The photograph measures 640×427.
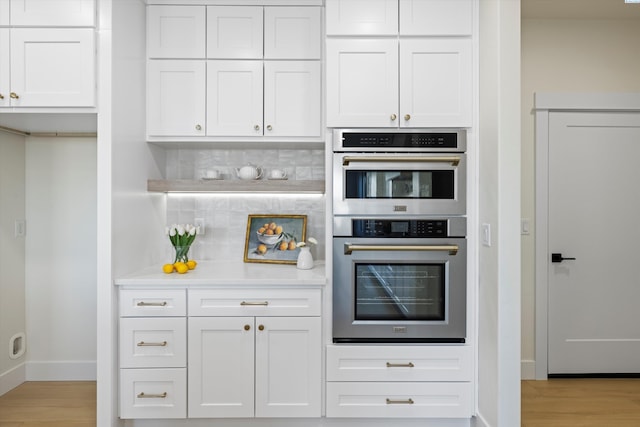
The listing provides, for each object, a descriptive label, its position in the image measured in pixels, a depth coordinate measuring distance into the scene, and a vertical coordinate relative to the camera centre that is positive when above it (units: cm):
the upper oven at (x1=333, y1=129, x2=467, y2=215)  227 +21
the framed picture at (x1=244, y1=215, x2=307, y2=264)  281 -17
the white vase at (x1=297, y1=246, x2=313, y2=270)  258 -30
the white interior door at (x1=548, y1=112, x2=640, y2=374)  298 -21
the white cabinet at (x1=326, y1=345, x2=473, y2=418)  226 -95
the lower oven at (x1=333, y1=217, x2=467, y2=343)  226 -38
